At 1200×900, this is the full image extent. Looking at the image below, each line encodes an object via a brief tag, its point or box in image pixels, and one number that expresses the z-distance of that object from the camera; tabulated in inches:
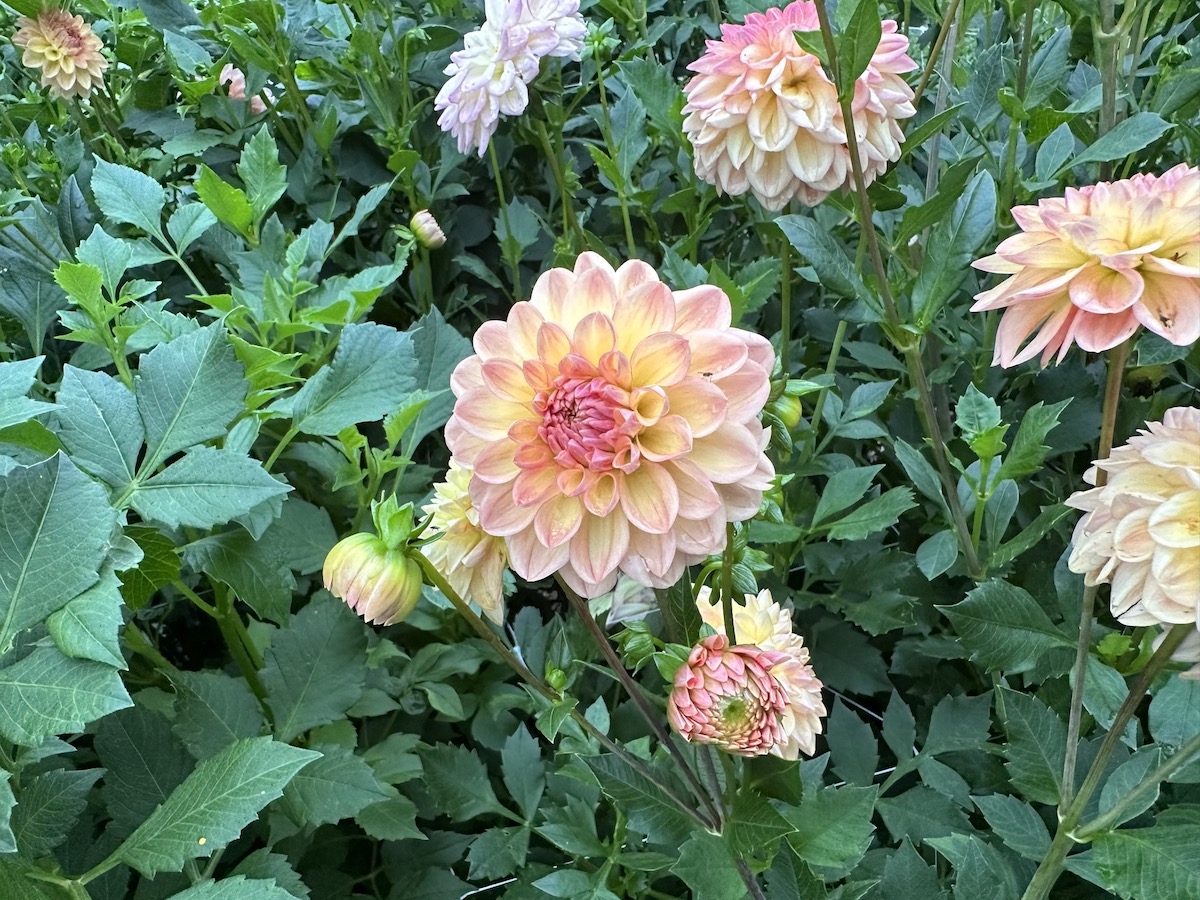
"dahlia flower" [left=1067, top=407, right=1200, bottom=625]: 18.7
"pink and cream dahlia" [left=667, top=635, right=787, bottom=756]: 20.4
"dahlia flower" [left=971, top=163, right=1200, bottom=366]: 20.4
